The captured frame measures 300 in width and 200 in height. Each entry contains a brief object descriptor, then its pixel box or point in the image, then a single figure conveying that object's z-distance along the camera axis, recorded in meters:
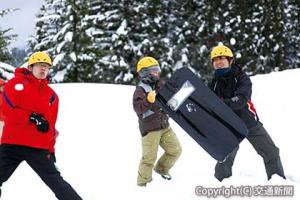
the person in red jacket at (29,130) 5.20
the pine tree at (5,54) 17.28
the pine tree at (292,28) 33.19
